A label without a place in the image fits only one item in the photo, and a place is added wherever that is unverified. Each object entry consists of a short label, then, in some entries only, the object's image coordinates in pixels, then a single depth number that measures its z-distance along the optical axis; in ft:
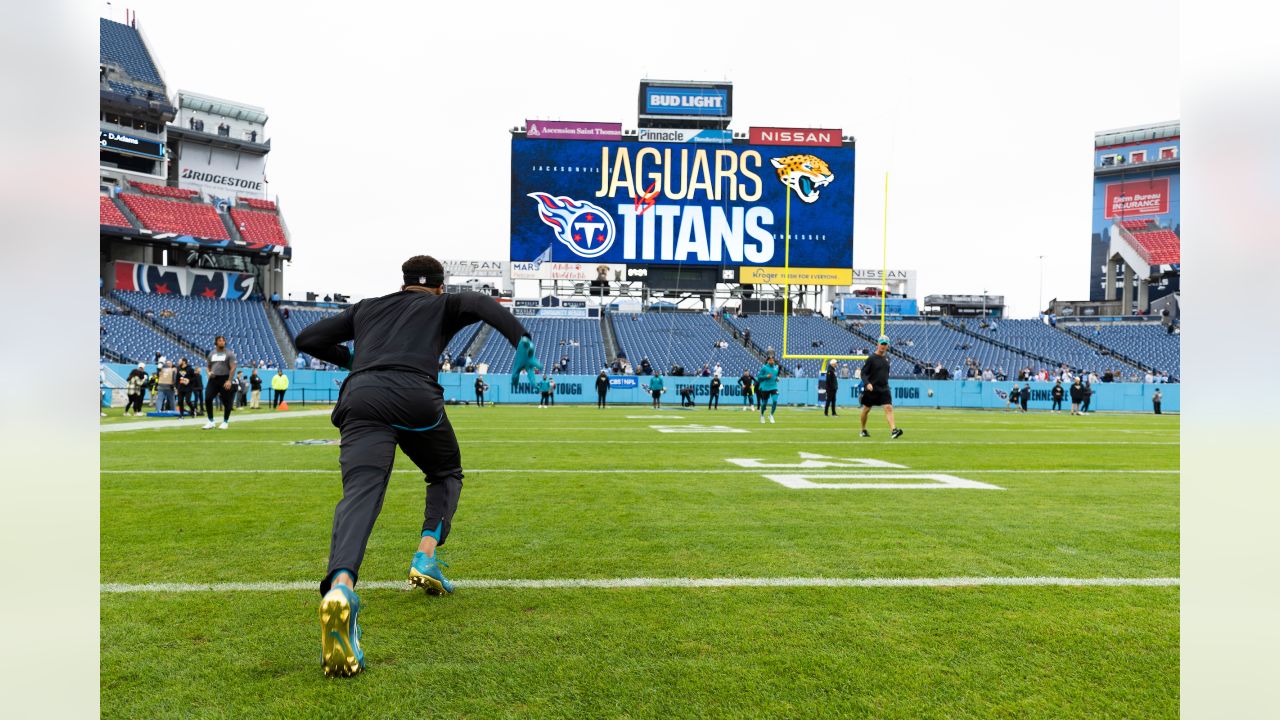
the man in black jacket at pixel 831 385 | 77.22
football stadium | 8.42
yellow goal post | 129.47
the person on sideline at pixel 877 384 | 44.32
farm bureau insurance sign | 200.75
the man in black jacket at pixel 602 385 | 94.02
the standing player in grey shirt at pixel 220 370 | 44.80
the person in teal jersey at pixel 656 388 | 93.50
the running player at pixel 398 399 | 10.09
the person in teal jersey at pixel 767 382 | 62.69
